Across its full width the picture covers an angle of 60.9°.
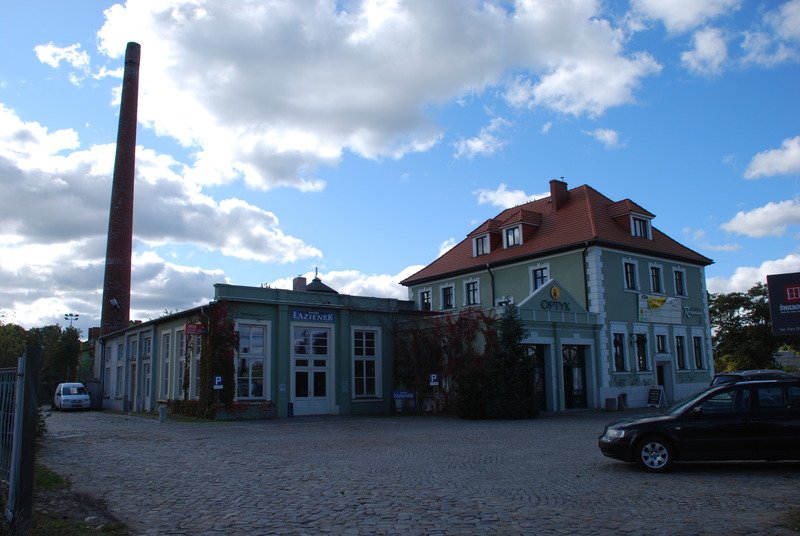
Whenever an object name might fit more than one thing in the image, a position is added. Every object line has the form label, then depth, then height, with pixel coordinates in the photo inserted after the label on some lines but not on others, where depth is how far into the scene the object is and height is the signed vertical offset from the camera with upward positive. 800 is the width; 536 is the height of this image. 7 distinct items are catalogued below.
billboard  15.58 +1.28
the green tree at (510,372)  26.30 -0.24
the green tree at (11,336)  65.31 +4.35
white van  40.91 -1.31
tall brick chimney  44.56 +8.82
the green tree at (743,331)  52.84 +2.35
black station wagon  11.56 -1.15
